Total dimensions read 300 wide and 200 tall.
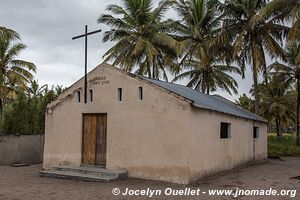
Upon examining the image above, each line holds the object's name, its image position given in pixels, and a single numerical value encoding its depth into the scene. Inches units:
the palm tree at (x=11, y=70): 935.1
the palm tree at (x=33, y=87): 1014.9
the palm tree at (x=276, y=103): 1374.3
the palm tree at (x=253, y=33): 907.4
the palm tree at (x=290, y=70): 1158.3
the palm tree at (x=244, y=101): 1836.4
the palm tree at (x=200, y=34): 1005.2
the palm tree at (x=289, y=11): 639.1
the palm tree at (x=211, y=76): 1193.4
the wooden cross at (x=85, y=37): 533.5
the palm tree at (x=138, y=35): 976.3
